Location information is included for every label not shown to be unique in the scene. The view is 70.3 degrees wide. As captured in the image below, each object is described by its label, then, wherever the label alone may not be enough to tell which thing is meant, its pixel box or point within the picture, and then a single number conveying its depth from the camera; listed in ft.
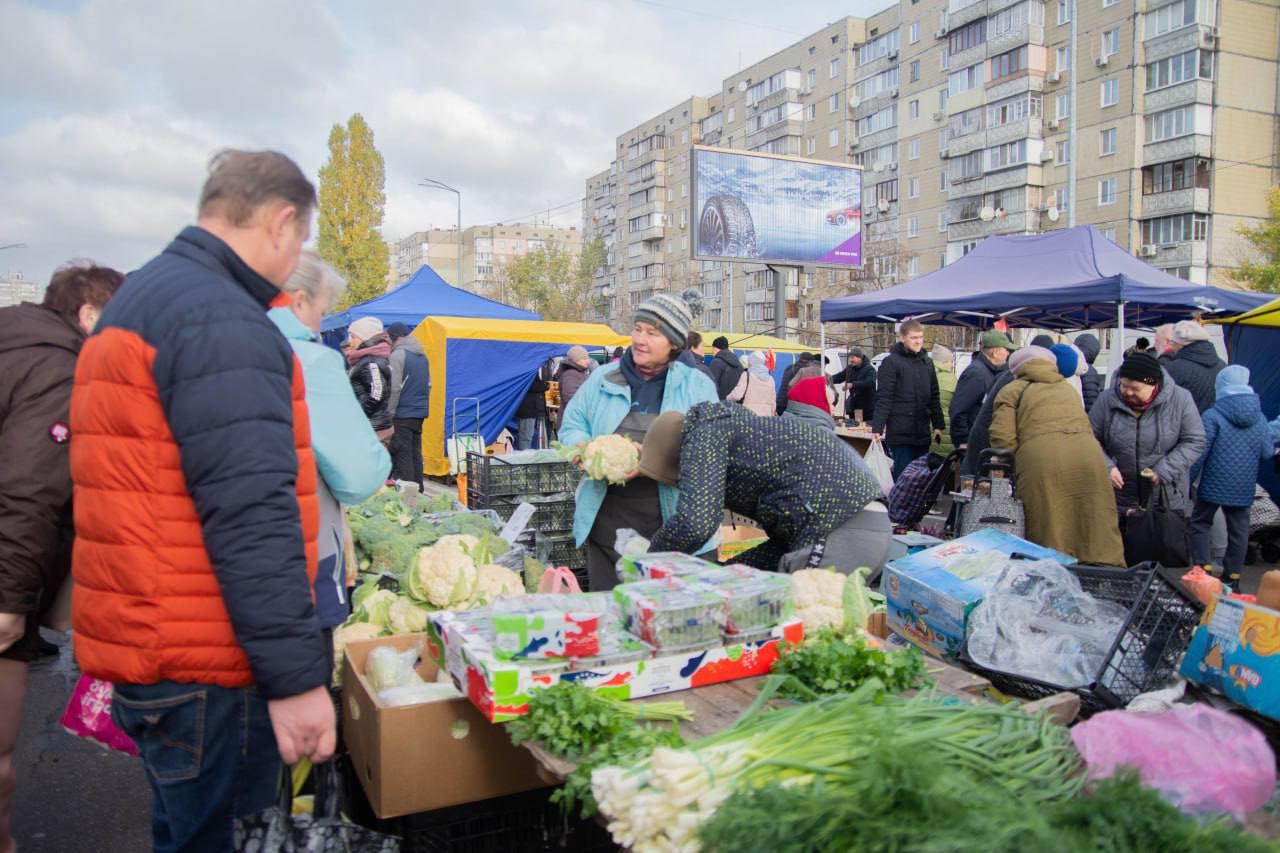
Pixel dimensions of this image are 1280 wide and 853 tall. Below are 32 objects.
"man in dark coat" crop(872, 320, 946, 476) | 31.53
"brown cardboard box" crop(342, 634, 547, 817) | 8.07
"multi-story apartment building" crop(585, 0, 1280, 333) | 119.85
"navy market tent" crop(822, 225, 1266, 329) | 32.07
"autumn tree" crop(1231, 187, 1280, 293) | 91.91
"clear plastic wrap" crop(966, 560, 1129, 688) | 9.41
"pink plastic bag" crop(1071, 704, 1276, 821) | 5.72
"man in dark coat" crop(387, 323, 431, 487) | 32.42
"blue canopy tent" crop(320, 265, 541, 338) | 50.47
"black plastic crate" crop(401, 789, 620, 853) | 8.41
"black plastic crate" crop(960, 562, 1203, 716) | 8.83
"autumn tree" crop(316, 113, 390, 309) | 169.37
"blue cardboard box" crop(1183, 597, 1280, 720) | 7.74
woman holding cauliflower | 13.60
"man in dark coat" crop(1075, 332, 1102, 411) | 31.55
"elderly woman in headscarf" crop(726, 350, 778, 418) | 37.78
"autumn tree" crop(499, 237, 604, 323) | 185.06
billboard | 72.13
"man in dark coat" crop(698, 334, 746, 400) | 39.03
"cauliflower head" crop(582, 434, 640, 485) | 12.95
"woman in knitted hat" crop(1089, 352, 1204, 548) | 19.33
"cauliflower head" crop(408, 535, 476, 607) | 12.30
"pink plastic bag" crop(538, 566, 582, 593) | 10.49
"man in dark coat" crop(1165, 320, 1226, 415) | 25.64
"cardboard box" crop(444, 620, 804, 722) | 7.22
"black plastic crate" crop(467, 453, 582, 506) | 21.21
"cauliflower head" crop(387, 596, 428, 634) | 12.00
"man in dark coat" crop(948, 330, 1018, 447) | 28.30
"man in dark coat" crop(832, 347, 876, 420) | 46.42
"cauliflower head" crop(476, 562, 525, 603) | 12.41
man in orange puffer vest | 5.54
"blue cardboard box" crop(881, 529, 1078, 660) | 10.36
